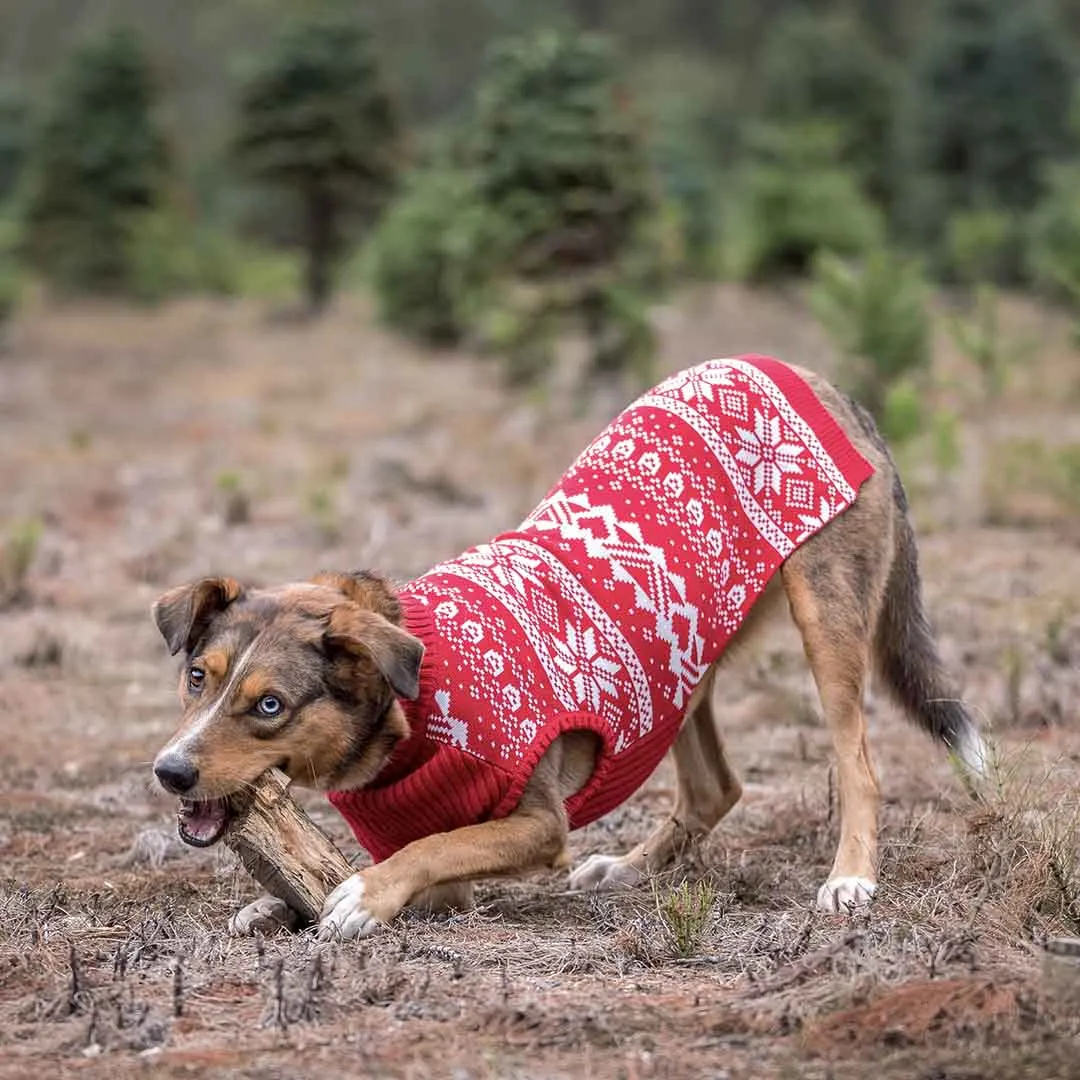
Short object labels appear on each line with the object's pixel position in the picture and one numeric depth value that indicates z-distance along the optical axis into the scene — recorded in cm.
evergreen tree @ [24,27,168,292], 4019
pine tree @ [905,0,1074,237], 3559
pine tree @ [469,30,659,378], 1980
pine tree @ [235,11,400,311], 3572
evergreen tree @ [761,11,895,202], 4122
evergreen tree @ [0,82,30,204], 5144
